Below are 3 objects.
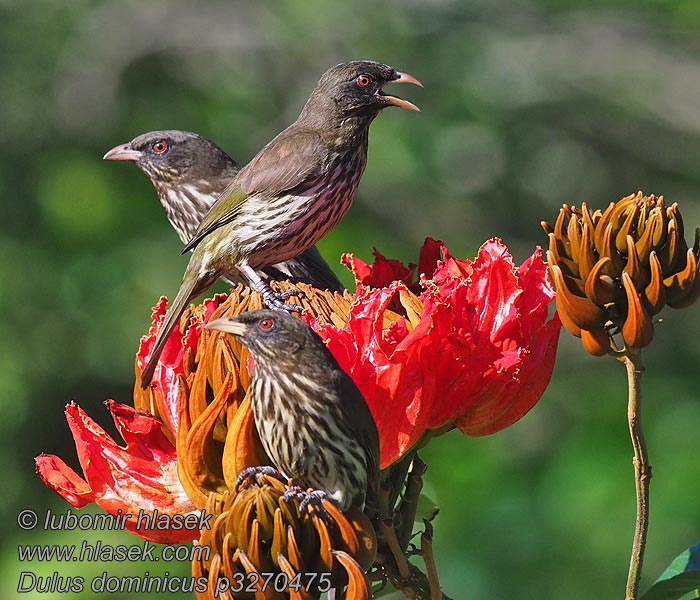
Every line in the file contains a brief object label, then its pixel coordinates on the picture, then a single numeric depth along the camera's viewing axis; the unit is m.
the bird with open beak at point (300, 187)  8.17
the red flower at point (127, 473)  5.64
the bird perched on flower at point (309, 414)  5.19
